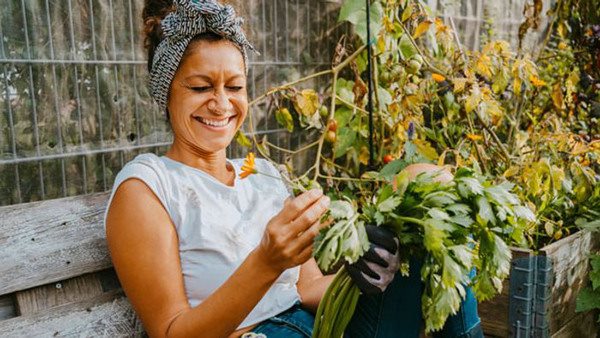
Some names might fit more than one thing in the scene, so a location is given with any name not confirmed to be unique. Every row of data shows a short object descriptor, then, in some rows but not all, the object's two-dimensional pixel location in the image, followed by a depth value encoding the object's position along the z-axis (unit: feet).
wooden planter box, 6.81
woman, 4.59
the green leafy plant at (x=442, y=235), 4.43
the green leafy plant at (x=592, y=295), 7.63
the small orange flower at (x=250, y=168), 4.58
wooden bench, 4.66
